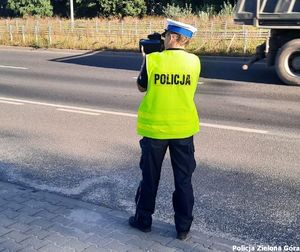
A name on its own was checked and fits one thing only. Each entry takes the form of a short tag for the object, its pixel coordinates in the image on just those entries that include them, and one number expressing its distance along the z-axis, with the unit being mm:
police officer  3773
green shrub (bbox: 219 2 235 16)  31238
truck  11258
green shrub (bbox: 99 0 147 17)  44656
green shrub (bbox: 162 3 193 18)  35338
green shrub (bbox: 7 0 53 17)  46800
